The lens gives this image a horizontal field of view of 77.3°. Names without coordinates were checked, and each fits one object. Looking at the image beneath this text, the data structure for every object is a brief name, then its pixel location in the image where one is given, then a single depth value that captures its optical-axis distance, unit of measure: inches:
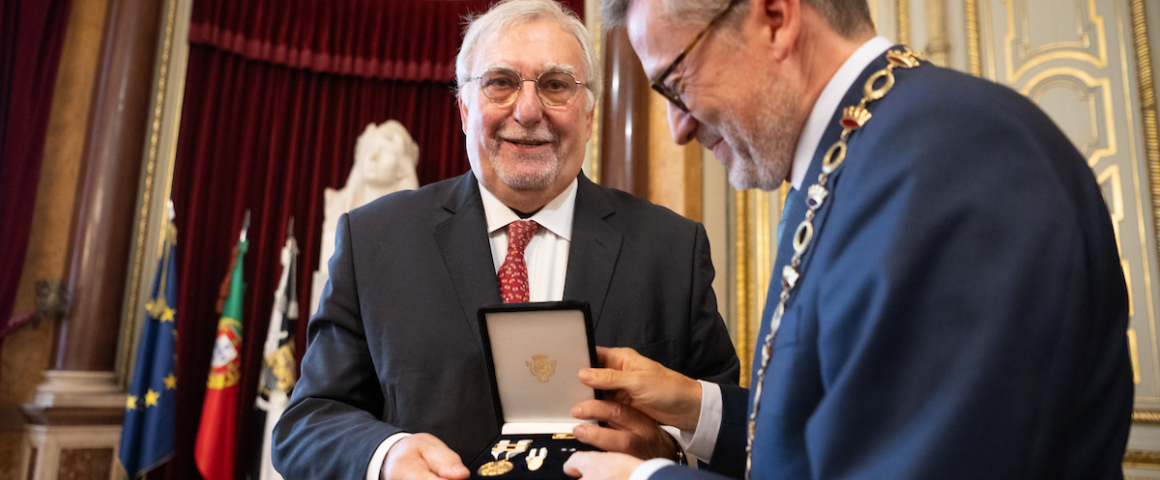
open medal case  50.0
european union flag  173.0
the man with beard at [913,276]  30.2
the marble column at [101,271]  169.8
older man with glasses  62.7
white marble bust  190.4
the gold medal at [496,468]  45.3
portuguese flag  184.7
